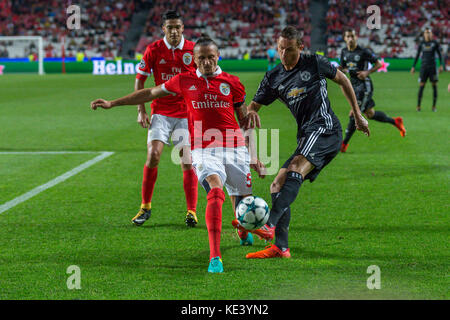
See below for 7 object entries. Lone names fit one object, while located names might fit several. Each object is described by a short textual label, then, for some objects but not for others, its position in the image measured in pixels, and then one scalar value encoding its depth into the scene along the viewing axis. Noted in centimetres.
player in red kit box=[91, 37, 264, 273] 1016
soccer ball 966
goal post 7707
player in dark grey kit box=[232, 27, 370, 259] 1025
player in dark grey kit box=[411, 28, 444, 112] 3616
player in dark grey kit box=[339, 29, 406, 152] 2292
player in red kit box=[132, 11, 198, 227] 1325
